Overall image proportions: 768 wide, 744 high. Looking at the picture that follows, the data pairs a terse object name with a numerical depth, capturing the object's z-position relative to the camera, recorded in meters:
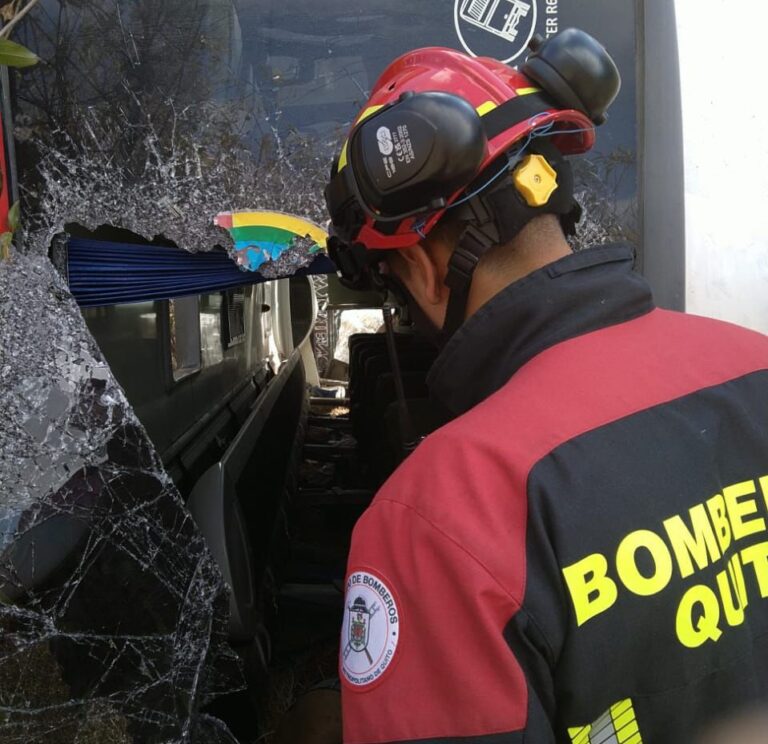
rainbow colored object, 1.76
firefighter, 0.87
